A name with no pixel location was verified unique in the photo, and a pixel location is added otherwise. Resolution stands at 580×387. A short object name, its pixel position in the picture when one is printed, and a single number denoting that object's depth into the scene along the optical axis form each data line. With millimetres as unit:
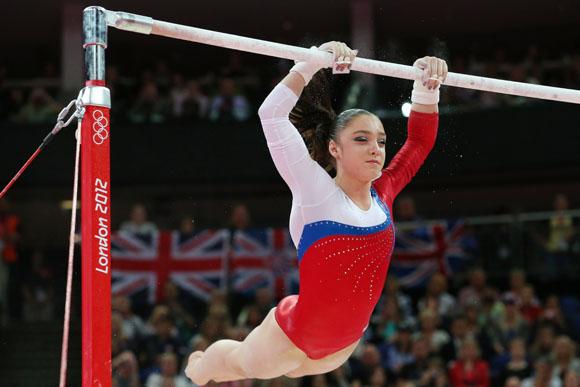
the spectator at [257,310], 19781
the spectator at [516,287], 20578
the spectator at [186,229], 23000
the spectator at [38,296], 22734
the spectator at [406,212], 23186
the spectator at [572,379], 17281
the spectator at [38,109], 26187
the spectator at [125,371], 16531
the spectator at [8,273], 22331
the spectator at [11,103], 27044
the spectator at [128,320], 18562
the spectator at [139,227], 22859
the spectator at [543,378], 17750
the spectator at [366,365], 18453
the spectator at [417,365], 18562
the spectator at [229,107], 26437
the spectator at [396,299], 20609
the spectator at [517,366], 18219
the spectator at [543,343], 18797
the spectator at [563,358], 18031
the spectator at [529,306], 20328
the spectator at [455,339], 19016
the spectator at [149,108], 26484
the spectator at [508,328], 19458
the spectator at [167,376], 16922
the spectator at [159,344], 17953
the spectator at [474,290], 20781
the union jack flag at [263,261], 22750
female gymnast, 8805
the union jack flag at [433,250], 22844
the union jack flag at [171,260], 22766
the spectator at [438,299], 20547
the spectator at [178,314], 19625
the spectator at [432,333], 19109
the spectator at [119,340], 17609
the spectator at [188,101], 26422
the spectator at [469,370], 18312
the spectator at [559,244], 21984
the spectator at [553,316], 19484
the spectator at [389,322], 19880
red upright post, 7461
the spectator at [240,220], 23453
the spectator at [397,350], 19016
